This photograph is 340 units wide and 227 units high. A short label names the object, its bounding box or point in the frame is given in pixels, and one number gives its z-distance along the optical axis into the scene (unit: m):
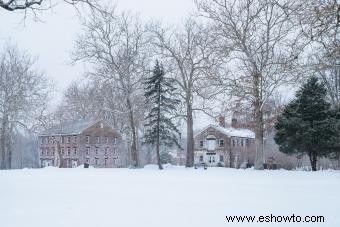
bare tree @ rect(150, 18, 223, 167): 40.44
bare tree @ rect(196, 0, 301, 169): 31.14
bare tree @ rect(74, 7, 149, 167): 41.41
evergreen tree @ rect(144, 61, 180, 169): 41.22
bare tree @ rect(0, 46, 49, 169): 49.53
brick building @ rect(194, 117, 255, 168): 73.50
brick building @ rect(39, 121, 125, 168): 79.56
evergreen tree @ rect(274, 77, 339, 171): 34.16
